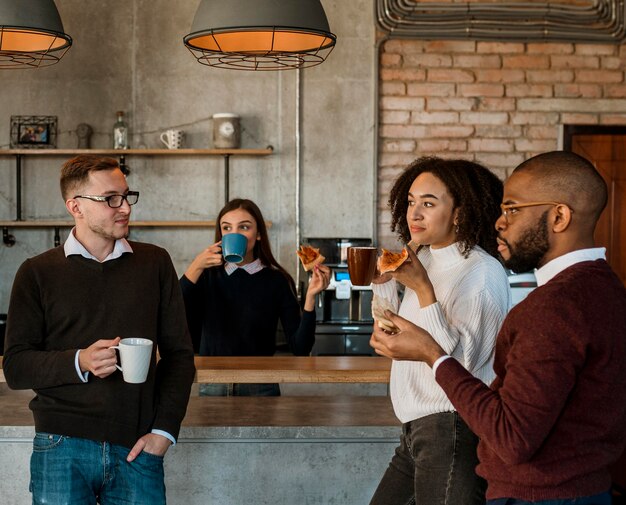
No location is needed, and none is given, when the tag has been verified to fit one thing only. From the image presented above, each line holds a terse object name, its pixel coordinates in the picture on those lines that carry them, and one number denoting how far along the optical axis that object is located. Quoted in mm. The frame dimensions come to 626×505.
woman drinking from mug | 3430
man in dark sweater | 2109
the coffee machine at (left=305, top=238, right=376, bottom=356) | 5355
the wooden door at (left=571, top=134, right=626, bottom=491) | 6078
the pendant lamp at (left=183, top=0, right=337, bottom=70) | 2701
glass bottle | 5664
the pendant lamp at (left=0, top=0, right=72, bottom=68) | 2789
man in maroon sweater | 1474
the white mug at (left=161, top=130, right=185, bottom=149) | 5688
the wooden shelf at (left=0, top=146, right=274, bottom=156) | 5598
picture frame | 5758
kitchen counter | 2918
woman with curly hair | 1955
